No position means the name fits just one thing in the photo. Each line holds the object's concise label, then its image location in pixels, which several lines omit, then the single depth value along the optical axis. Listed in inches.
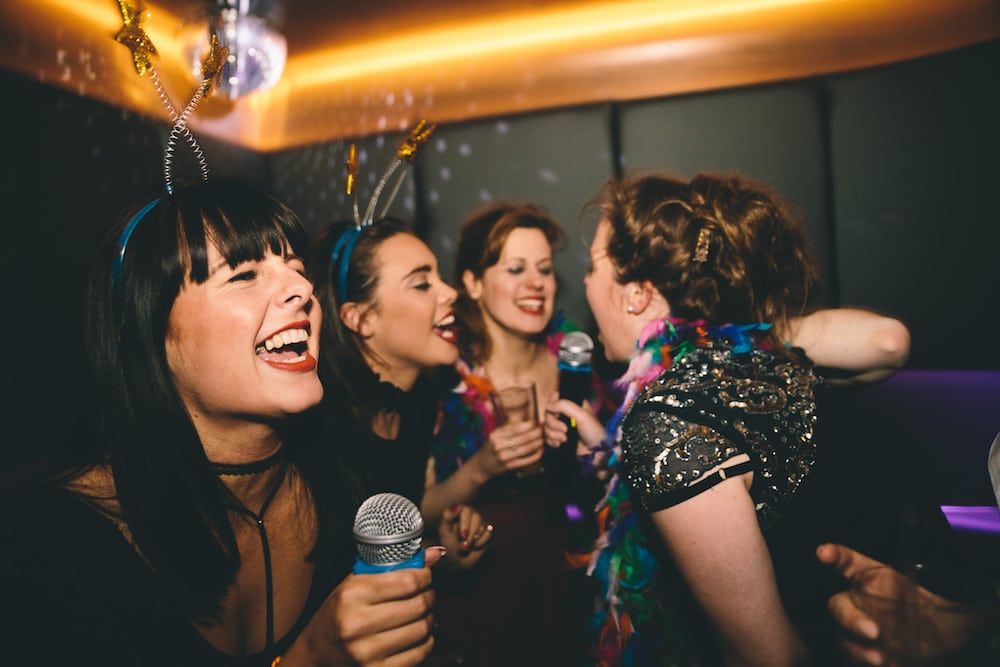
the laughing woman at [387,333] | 71.1
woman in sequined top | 38.2
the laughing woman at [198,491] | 31.5
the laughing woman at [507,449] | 53.3
